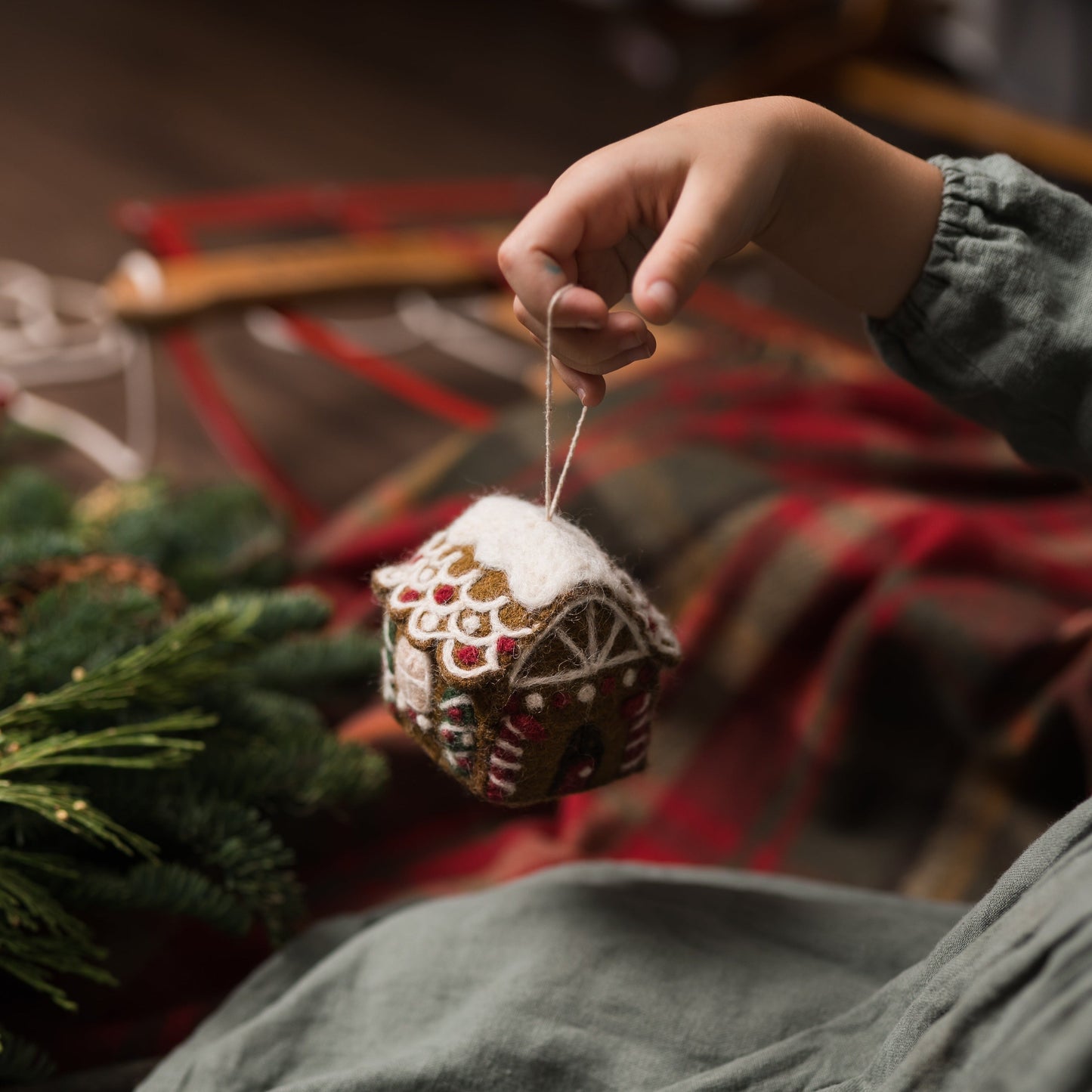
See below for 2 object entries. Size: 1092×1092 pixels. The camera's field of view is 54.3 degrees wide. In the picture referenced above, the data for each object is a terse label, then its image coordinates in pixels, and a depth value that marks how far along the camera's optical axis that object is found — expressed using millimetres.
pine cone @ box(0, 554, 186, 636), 573
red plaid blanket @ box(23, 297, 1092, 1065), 669
